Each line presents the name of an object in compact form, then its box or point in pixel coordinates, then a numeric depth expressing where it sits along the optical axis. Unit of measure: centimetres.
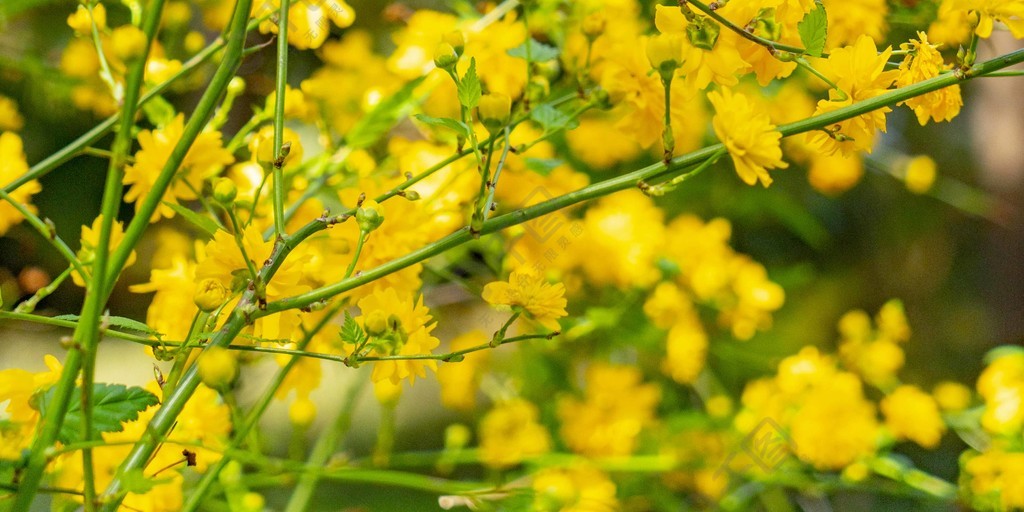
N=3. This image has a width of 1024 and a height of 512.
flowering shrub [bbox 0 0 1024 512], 137
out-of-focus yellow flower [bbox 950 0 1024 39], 138
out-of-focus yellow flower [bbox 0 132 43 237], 150
